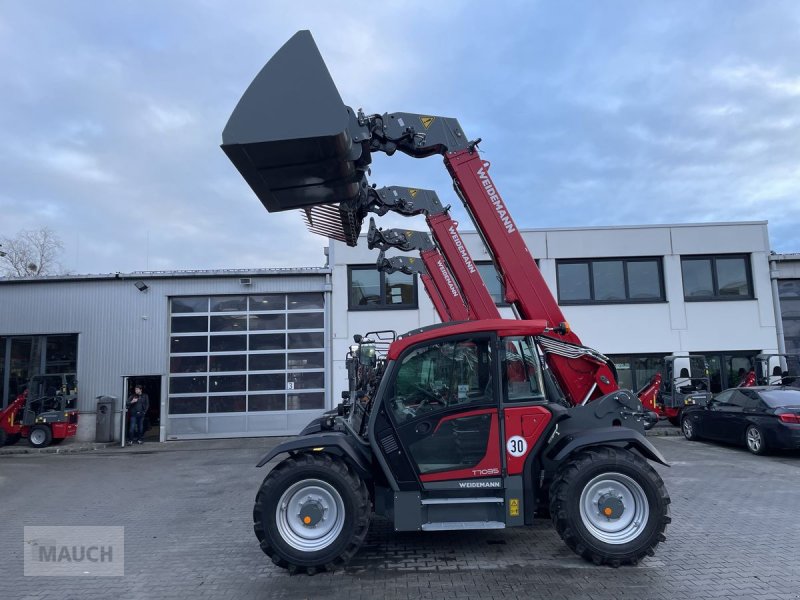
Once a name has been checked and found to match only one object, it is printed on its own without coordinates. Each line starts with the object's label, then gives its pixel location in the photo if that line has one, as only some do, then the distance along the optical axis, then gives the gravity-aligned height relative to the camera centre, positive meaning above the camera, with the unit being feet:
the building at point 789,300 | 58.54 +5.85
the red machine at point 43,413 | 52.26 -3.64
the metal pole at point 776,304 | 57.36 +5.32
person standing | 54.24 -3.82
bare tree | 115.14 +23.55
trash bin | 54.54 -4.63
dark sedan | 35.96 -4.42
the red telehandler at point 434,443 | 16.05 -2.48
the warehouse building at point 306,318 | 56.08 +5.01
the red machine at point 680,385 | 51.98 -2.67
